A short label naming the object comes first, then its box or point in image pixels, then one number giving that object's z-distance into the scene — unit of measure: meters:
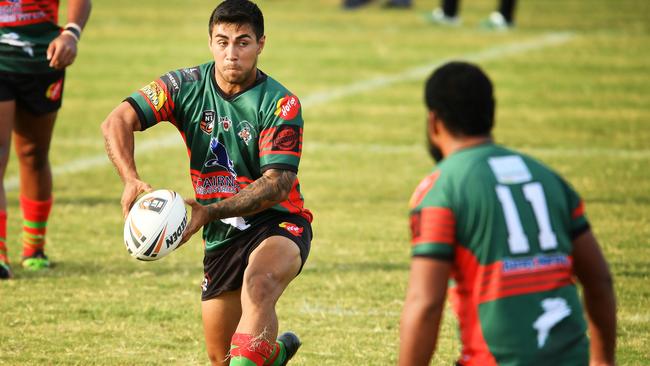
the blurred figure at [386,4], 51.47
